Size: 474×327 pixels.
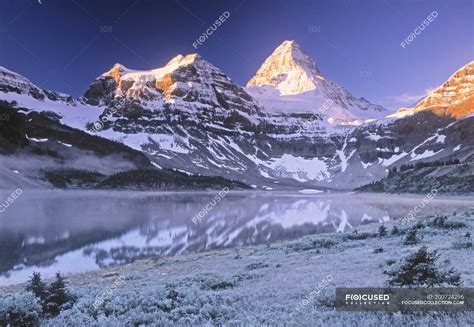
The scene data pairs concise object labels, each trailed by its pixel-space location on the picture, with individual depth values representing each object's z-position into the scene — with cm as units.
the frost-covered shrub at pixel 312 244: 2898
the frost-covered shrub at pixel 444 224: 3069
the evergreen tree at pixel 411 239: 2358
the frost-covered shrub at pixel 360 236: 3185
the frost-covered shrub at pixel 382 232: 3092
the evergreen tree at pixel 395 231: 3059
